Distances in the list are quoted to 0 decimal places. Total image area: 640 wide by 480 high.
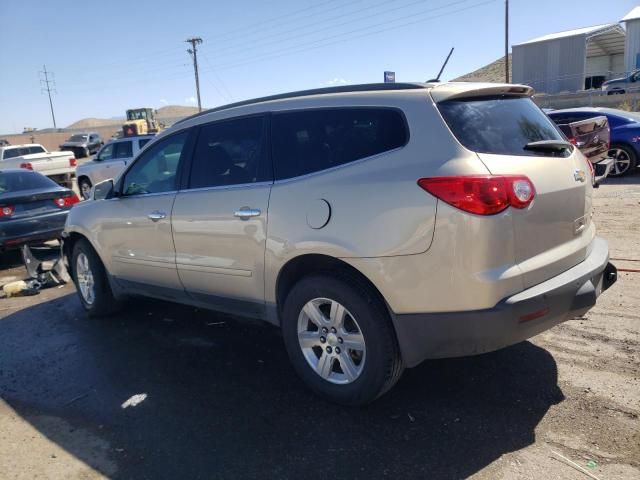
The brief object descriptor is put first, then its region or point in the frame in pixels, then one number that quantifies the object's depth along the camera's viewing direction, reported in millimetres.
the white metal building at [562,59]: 41562
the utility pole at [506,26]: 38938
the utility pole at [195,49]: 58938
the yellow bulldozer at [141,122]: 44656
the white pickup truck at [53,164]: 17062
